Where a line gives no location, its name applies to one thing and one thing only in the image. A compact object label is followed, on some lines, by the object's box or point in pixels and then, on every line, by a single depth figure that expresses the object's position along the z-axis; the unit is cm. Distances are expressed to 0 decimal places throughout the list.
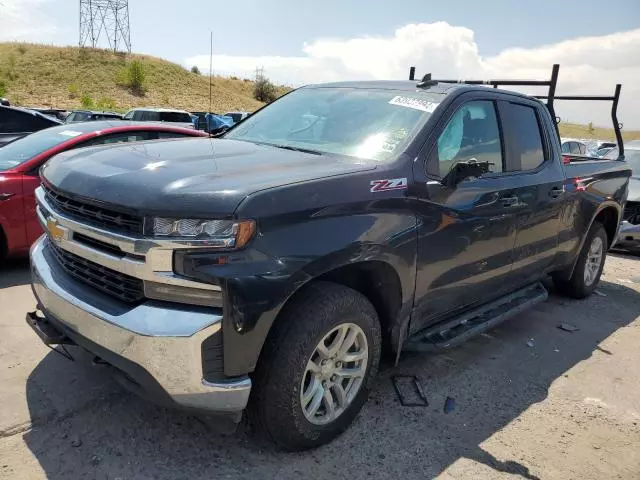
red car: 510
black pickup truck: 234
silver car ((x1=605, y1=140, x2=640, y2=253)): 795
